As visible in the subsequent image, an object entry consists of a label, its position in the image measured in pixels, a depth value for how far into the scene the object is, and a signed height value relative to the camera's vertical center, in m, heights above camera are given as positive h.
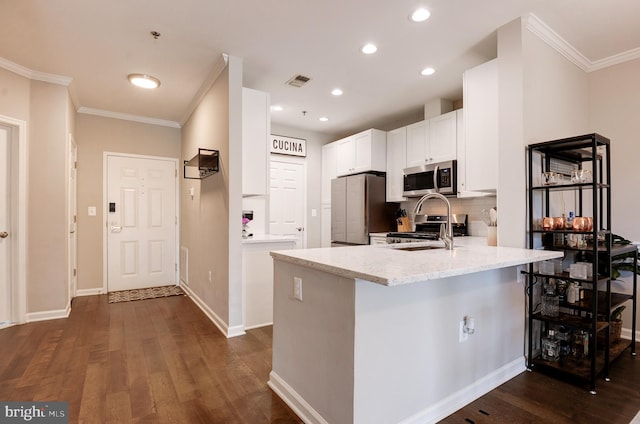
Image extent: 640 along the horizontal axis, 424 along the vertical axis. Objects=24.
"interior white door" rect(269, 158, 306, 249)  5.26 +0.21
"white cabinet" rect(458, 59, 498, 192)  2.76 +0.75
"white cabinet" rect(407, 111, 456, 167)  3.90 +0.90
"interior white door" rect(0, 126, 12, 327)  3.26 -0.21
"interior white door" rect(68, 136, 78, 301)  4.01 -0.12
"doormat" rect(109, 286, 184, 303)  4.32 -1.14
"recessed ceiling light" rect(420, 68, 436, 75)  3.29 +1.43
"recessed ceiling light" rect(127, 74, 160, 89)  3.41 +1.39
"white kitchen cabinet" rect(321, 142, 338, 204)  5.46 +0.76
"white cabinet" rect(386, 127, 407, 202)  4.59 +0.72
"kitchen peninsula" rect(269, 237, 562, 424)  1.49 -0.64
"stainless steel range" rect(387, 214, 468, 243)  3.55 -0.19
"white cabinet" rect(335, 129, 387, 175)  4.75 +0.89
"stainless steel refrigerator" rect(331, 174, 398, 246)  4.73 +0.04
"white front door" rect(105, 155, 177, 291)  4.71 -0.16
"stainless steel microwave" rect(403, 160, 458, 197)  3.86 +0.41
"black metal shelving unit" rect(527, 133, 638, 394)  2.13 -0.37
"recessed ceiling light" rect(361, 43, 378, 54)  2.83 +1.43
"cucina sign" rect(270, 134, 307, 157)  5.25 +1.09
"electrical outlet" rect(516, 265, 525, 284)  2.39 -0.45
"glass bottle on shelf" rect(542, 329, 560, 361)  2.42 -1.01
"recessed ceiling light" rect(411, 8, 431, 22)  2.35 +1.43
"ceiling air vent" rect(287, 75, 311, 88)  3.51 +1.44
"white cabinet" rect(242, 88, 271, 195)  3.33 +0.73
